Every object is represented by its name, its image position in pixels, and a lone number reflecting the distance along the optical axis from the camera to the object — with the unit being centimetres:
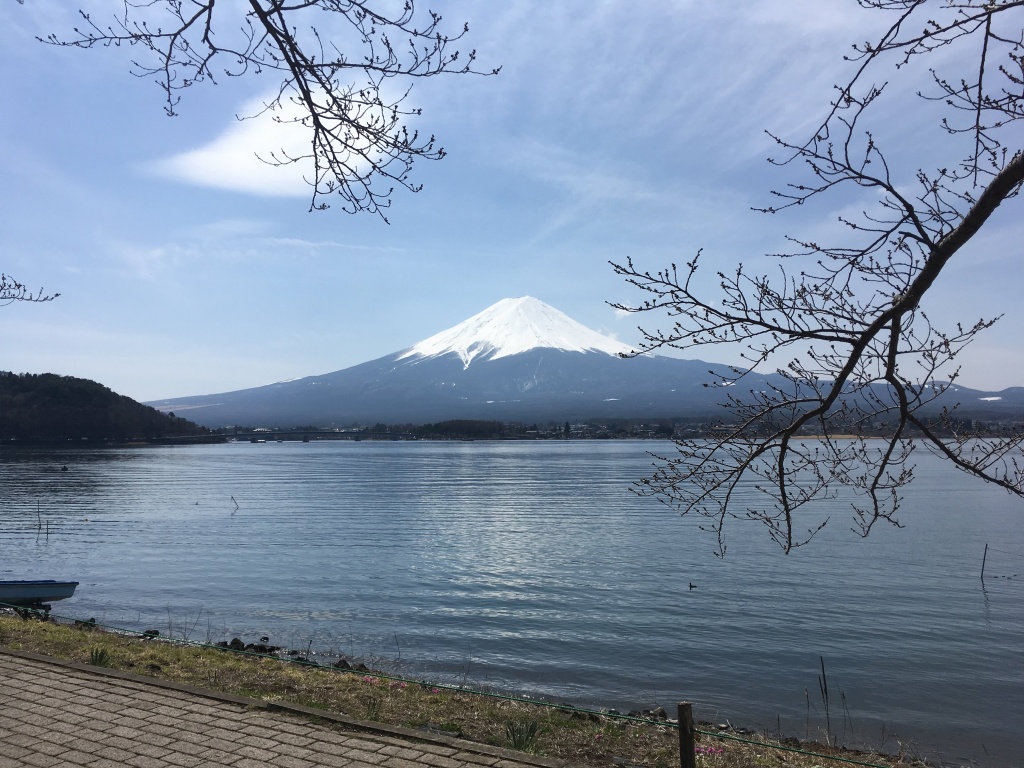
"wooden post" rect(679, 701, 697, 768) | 409
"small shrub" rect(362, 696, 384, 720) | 583
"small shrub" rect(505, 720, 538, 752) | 526
